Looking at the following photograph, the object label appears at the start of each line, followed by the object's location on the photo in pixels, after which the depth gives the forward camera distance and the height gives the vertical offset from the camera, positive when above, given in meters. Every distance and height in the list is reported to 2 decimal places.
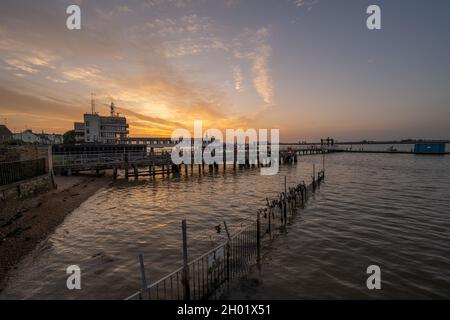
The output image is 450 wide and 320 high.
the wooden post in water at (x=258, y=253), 11.69 -4.96
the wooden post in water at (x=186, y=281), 7.28 -3.95
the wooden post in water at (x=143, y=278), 5.80 -2.96
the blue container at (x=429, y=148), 94.75 +1.13
